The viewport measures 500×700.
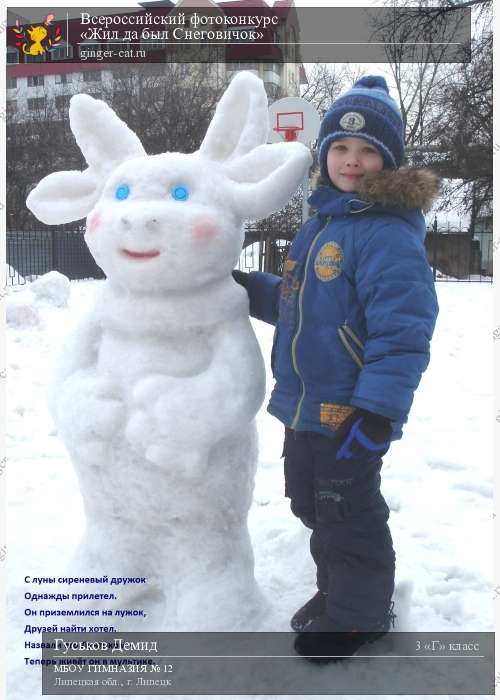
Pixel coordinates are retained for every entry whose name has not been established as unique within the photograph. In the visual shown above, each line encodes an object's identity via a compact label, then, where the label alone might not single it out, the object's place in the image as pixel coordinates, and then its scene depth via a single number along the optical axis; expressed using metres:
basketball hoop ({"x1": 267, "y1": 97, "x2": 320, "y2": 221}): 3.99
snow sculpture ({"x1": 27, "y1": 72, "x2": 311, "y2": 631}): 1.94
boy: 1.79
